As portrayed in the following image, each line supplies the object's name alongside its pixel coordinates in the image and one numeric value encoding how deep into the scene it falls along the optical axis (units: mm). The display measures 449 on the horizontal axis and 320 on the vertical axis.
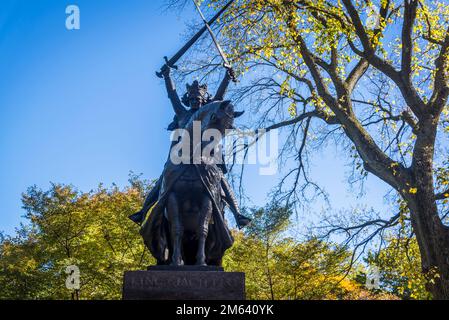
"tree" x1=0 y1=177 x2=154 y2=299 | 22609
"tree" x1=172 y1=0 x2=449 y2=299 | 10195
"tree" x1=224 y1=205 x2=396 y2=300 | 21891
